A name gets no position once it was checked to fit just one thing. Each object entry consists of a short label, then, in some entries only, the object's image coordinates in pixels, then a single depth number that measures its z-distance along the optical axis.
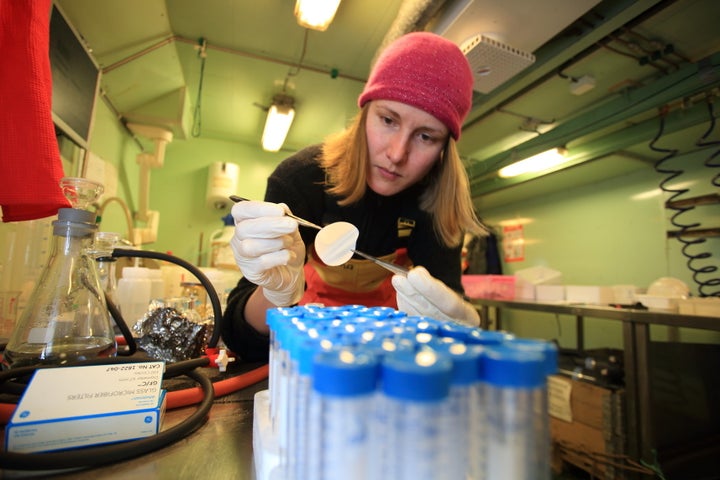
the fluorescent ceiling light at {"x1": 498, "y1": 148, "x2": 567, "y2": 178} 2.32
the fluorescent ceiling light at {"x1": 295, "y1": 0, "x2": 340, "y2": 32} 1.57
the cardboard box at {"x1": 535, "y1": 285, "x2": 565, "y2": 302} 2.27
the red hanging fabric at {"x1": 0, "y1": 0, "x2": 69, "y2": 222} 0.73
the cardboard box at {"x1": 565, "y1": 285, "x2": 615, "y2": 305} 2.04
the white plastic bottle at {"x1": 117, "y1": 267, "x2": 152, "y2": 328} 1.18
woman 0.80
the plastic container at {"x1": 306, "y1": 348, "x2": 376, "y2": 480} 0.26
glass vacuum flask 0.57
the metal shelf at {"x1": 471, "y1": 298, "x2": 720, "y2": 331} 1.34
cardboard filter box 0.35
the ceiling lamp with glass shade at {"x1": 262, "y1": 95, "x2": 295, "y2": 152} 2.69
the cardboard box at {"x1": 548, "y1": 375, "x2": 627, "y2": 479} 1.55
